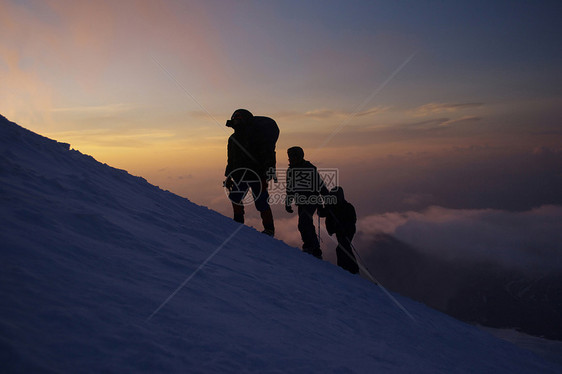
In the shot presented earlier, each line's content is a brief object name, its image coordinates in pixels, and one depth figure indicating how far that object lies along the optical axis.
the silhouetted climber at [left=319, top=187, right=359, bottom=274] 8.11
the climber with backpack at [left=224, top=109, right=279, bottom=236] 7.45
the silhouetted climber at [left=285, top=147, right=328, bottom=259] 7.50
